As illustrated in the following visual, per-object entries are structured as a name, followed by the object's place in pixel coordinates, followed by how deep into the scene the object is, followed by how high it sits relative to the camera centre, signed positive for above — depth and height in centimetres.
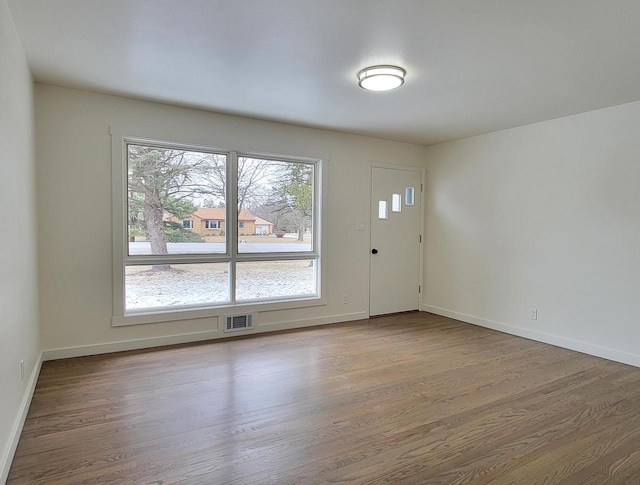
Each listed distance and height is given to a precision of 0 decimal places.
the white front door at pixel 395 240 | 528 -12
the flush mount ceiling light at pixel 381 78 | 284 +123
